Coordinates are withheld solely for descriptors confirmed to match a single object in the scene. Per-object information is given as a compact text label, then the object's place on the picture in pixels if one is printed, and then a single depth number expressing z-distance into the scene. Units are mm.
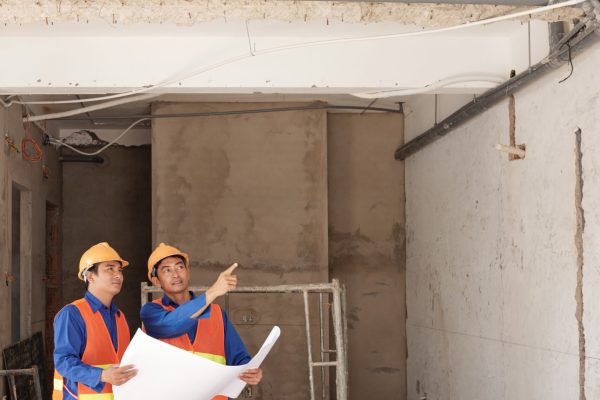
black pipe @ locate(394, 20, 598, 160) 4395
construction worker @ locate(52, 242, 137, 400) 3418
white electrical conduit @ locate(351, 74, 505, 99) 5867
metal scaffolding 5586
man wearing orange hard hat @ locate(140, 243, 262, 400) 3726
